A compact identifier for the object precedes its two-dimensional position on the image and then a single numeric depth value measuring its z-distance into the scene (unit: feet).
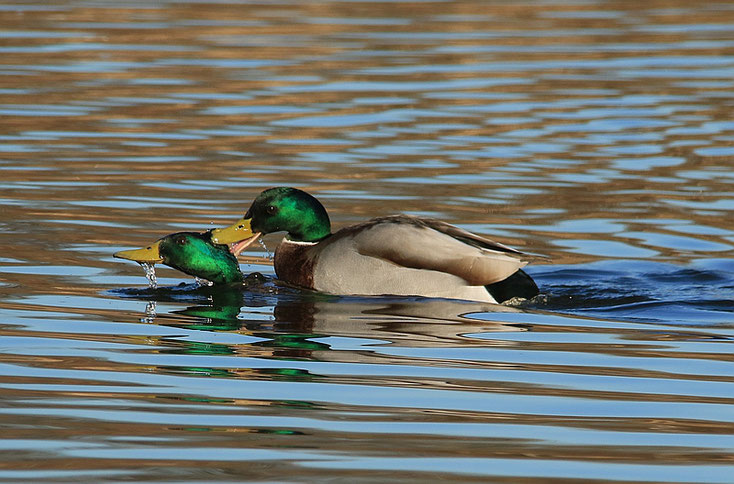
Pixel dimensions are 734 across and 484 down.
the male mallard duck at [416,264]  56.29
